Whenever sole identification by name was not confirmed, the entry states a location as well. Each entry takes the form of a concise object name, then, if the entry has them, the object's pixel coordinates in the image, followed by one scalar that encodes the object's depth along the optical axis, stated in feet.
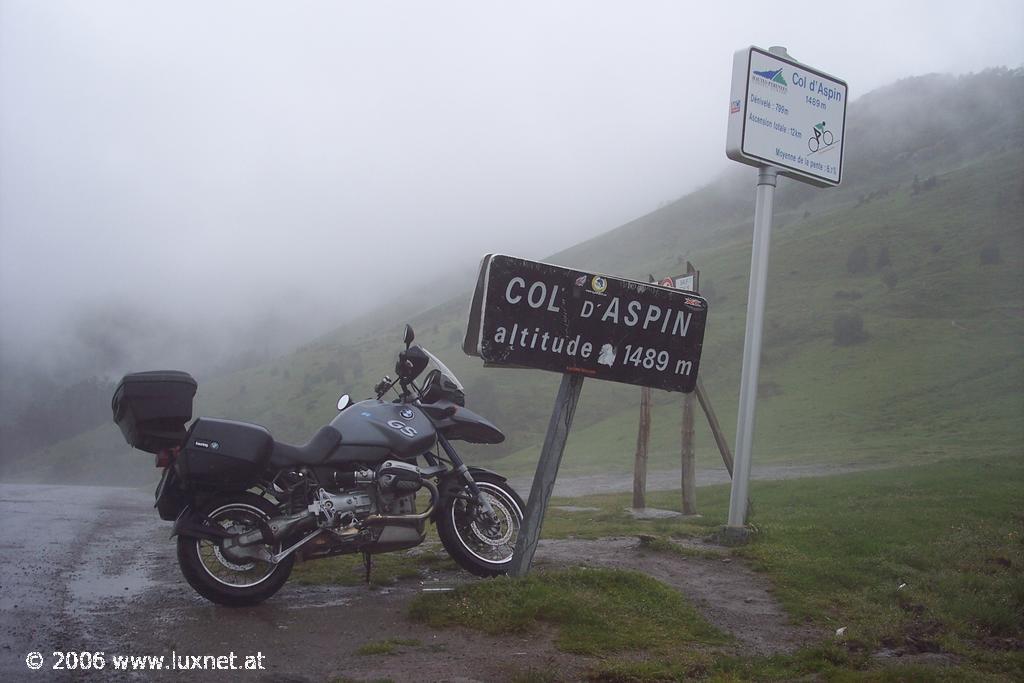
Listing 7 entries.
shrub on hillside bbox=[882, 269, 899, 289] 243.01
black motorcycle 21.08
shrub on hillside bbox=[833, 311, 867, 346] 205.46
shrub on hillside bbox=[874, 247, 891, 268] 257.14
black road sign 21.42
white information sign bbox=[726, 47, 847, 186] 31.09
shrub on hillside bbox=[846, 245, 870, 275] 260.42
